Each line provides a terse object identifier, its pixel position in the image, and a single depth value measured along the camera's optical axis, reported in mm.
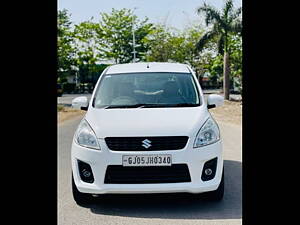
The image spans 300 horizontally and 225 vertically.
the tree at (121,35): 41188
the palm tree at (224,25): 23484
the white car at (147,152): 4508
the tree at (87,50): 37375
